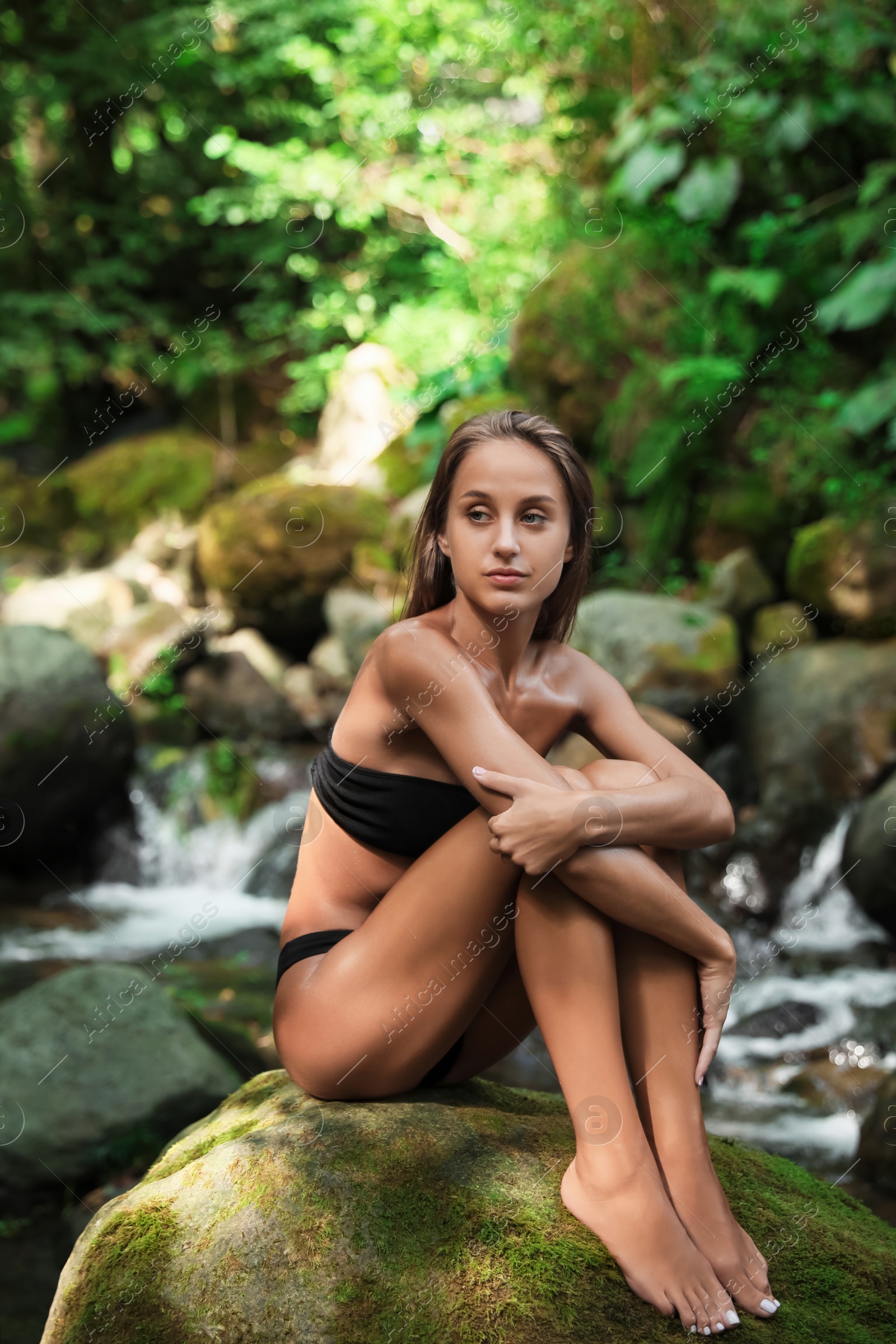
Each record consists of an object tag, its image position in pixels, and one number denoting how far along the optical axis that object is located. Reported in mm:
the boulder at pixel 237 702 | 8031
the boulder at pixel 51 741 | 6379
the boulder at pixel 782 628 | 6691
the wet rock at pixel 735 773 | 6160
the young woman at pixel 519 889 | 1808
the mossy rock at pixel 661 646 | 6223
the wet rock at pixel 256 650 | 8758
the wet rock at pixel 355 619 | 8141
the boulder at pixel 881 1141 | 3391
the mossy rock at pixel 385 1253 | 1707
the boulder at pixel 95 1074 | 3137
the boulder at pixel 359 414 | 11148
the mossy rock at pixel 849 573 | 6430
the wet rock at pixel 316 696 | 8133
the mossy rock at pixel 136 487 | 11875
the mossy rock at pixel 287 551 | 8852
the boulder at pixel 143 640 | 8633
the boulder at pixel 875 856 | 5031
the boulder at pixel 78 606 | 9359
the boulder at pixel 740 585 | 6957
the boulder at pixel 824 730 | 5824
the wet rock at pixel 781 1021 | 4602
